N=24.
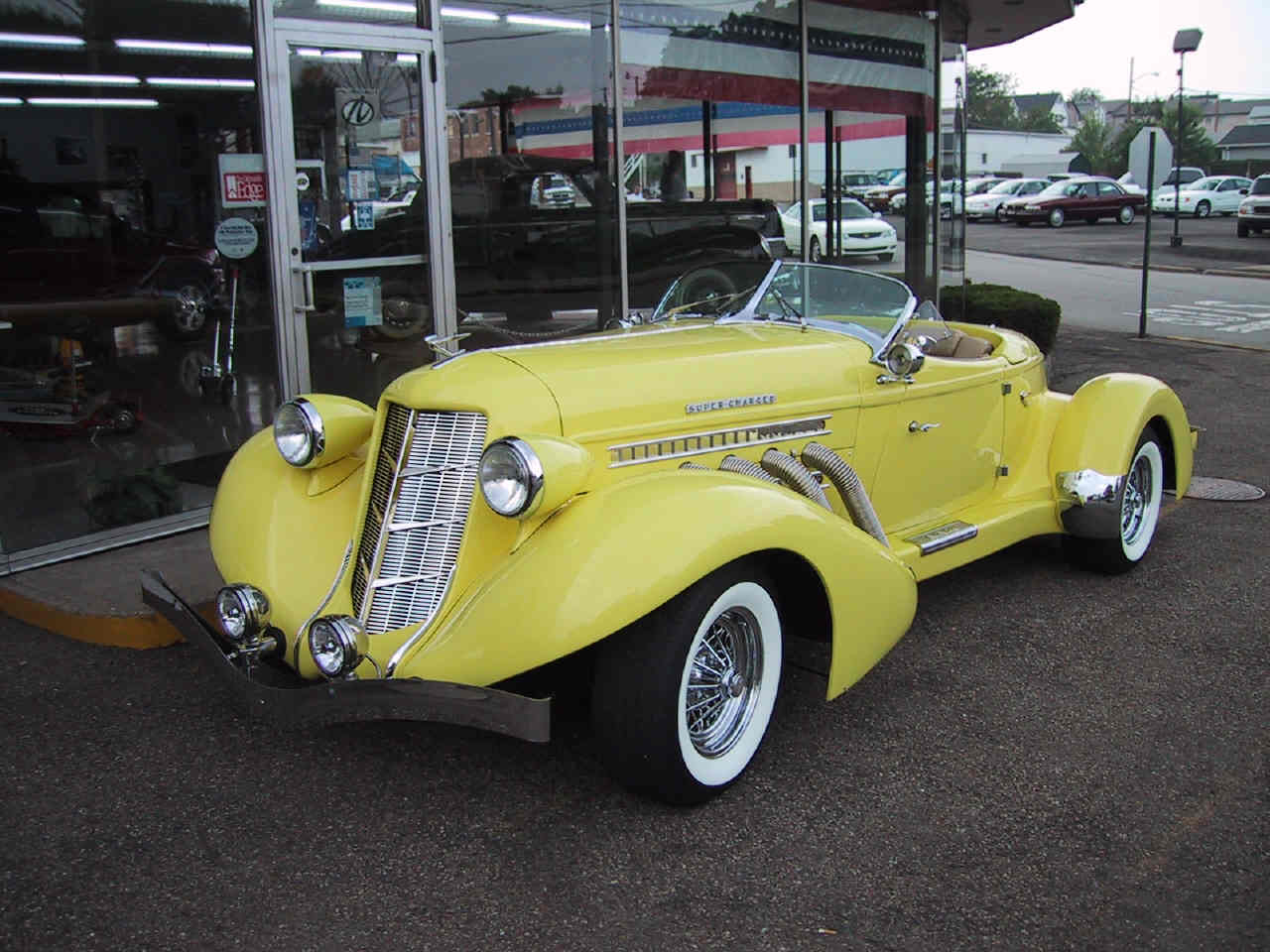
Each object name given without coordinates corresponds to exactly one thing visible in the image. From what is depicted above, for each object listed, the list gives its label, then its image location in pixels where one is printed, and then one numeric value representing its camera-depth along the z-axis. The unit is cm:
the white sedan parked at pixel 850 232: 1191
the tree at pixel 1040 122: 9531
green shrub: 1194
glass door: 669
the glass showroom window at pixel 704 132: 919
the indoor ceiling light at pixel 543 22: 834
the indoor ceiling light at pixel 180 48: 687
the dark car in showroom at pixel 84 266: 740
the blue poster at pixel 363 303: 717
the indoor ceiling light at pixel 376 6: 688
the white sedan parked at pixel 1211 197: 4197
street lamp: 2892
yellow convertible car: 332
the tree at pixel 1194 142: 6109
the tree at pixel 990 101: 10057
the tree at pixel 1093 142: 6856
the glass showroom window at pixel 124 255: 681
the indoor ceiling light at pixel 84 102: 764
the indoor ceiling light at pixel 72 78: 772
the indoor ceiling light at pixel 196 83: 686
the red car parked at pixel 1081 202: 3978
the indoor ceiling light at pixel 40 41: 754
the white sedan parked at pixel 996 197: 4281
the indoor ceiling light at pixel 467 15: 775
